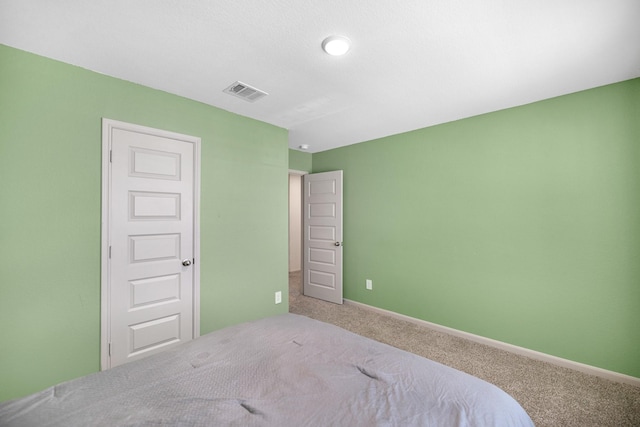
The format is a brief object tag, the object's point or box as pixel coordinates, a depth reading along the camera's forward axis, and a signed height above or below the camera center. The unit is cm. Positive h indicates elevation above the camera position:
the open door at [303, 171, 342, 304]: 420 -28
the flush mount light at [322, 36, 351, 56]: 168 +113
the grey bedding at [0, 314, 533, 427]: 95 -71
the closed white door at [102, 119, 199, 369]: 216 -19
